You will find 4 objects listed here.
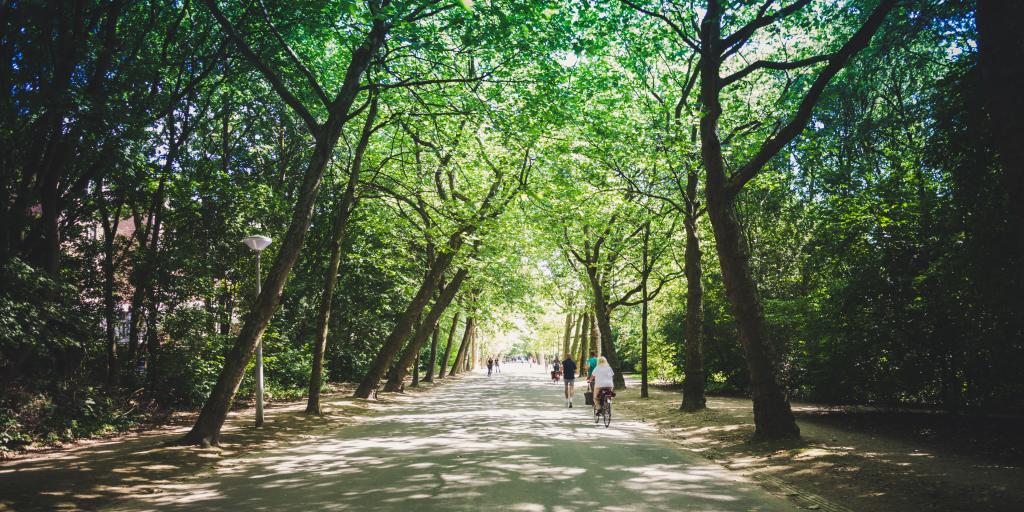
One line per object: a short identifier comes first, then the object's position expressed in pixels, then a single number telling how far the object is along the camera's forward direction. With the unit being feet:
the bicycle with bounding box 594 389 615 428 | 48.08
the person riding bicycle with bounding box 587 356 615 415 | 48.60
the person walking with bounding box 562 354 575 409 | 67.05
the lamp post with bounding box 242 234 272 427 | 39.45
